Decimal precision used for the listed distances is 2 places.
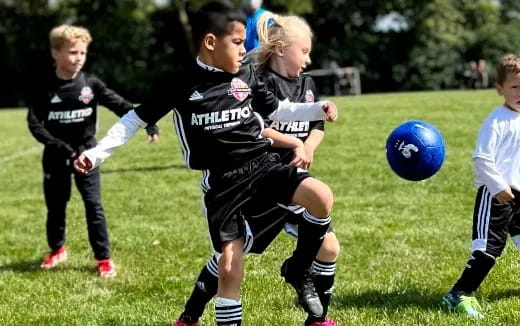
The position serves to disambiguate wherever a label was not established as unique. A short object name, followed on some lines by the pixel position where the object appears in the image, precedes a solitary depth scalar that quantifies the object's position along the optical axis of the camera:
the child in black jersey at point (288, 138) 4.56
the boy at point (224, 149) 4.14
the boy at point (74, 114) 6.47
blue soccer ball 4.96
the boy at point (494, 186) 4.78
